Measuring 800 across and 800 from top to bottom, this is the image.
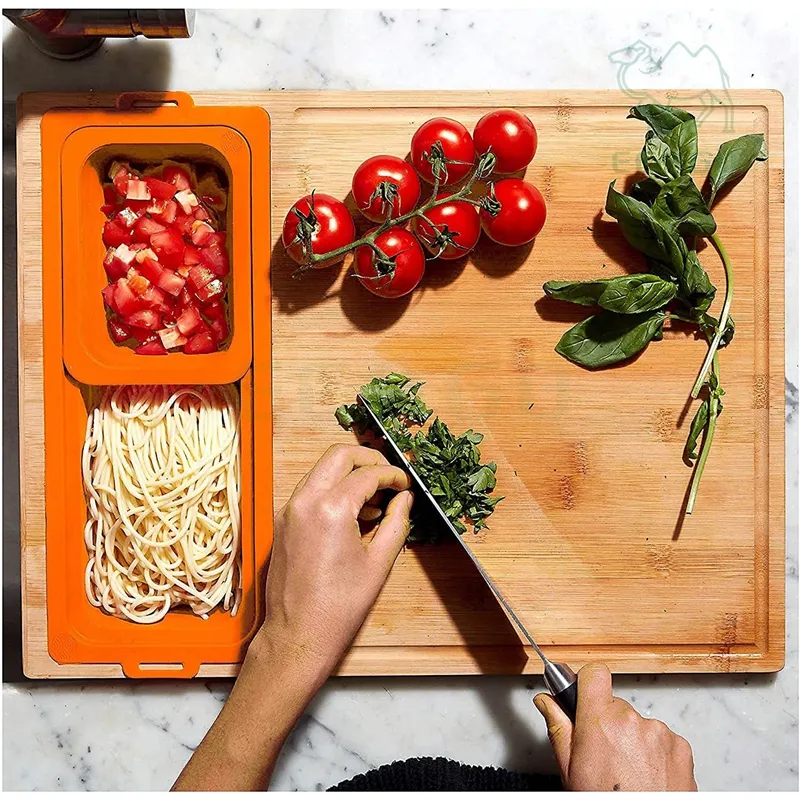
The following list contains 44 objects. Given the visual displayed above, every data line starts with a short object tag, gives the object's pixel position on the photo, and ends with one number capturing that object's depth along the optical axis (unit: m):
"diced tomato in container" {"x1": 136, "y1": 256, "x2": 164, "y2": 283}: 0.63
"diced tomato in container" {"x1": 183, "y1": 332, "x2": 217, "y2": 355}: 0.64
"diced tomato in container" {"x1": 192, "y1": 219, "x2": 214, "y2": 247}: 0.64
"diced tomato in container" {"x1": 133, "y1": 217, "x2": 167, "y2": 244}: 0.64
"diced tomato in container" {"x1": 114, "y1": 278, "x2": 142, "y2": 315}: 0.63
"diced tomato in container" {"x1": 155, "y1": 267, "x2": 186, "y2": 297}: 0.63
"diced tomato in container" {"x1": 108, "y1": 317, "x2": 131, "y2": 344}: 0.65
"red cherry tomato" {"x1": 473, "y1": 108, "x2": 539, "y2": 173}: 0.61
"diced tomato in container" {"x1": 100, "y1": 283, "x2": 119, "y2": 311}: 0.64
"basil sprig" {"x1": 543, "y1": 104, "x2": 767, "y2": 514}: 0.61
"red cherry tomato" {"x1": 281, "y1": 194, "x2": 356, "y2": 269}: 0.61
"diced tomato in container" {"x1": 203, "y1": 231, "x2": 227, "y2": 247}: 0.64
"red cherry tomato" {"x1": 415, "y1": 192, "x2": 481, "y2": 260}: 0.61
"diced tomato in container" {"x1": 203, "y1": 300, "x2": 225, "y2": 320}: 0.64
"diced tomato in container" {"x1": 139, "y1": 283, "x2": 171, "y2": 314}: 0.63
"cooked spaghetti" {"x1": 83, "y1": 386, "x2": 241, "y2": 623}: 0.64
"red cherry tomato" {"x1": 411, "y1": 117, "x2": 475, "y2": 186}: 0.61
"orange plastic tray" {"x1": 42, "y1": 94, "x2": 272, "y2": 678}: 0.63
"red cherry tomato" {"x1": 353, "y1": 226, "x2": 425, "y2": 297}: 0.61
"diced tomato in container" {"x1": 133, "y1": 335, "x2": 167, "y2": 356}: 0.64
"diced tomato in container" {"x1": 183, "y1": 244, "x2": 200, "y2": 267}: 0.64
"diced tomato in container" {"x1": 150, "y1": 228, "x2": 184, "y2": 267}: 0.63
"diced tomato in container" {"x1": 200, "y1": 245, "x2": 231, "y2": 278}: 0.64
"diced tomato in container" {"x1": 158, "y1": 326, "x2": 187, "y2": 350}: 0.64
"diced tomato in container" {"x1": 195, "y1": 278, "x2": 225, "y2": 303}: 0.64
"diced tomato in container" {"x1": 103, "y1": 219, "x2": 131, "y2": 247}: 0.64
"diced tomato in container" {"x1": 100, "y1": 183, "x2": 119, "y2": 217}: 0.65
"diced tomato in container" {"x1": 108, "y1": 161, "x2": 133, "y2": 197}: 0.64
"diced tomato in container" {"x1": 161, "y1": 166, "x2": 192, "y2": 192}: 0.64
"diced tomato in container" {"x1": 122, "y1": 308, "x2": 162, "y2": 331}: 0.64
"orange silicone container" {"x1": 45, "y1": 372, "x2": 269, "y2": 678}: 0.63
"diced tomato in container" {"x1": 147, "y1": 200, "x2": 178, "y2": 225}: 0.64
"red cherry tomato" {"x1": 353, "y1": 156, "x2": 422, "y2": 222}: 0.61
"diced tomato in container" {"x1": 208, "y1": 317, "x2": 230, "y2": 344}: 0.65
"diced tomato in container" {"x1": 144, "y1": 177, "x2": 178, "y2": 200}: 0.64
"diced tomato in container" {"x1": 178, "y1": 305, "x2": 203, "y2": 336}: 0.64
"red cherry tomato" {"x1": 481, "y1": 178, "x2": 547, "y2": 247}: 0.61
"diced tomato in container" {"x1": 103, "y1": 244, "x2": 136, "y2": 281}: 0.64
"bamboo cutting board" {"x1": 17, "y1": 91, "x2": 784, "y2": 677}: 0.63
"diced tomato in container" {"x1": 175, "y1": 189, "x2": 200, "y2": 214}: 0.64
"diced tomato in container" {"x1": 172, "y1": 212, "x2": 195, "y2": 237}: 0.64
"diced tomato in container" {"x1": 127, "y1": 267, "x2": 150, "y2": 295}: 0.64
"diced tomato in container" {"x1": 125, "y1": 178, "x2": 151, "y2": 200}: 0.64
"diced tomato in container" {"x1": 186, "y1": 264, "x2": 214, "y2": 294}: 0.64
